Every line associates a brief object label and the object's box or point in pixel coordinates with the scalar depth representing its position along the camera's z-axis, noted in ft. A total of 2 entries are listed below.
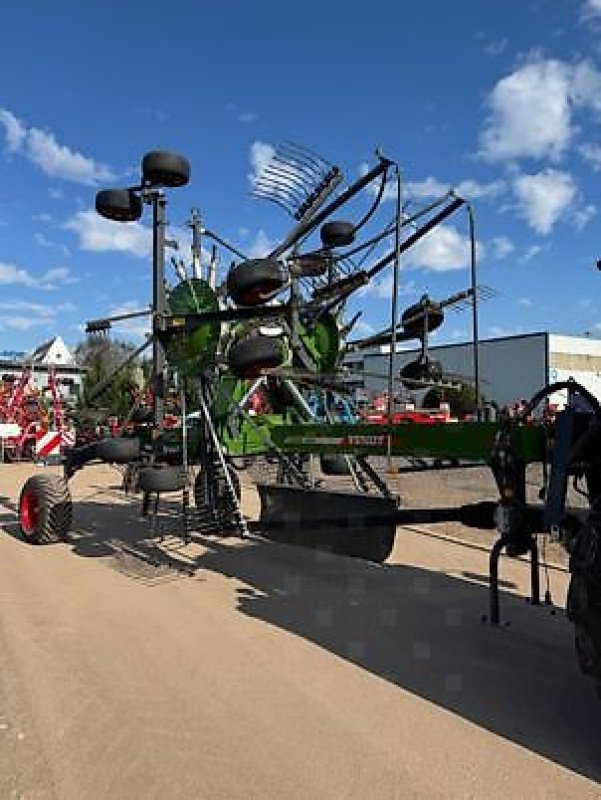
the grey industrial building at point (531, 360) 141.18
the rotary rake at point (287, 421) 14.52
